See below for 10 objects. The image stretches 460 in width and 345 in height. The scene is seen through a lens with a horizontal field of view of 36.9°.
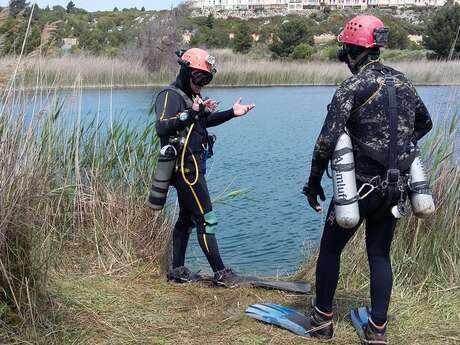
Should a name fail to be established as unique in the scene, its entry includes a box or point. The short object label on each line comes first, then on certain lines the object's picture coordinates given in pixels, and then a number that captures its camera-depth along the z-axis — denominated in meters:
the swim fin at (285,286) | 5.04
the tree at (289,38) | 42.88
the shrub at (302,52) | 38.13
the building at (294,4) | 93.56
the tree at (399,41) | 40.97
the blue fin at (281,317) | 4.23
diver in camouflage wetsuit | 3.70
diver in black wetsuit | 4.82
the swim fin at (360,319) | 4.15
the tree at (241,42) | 43.88
